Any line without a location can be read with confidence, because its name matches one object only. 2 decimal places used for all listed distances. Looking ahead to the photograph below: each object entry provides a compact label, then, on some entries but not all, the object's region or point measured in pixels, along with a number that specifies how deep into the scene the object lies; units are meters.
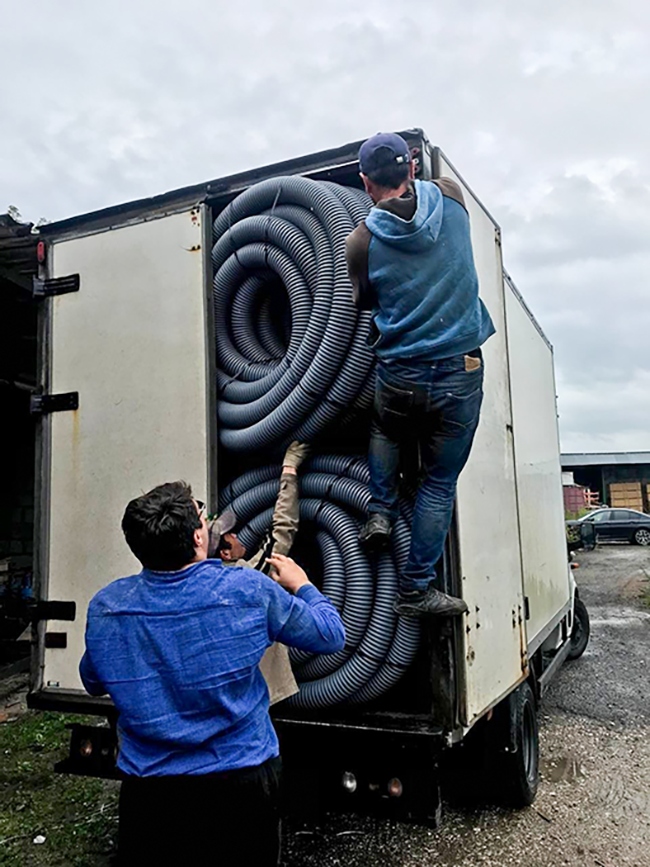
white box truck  2.79
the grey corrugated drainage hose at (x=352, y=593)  2.74
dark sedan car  22.02
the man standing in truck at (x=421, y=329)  2.62
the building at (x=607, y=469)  33.75
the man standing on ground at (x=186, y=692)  1.71
